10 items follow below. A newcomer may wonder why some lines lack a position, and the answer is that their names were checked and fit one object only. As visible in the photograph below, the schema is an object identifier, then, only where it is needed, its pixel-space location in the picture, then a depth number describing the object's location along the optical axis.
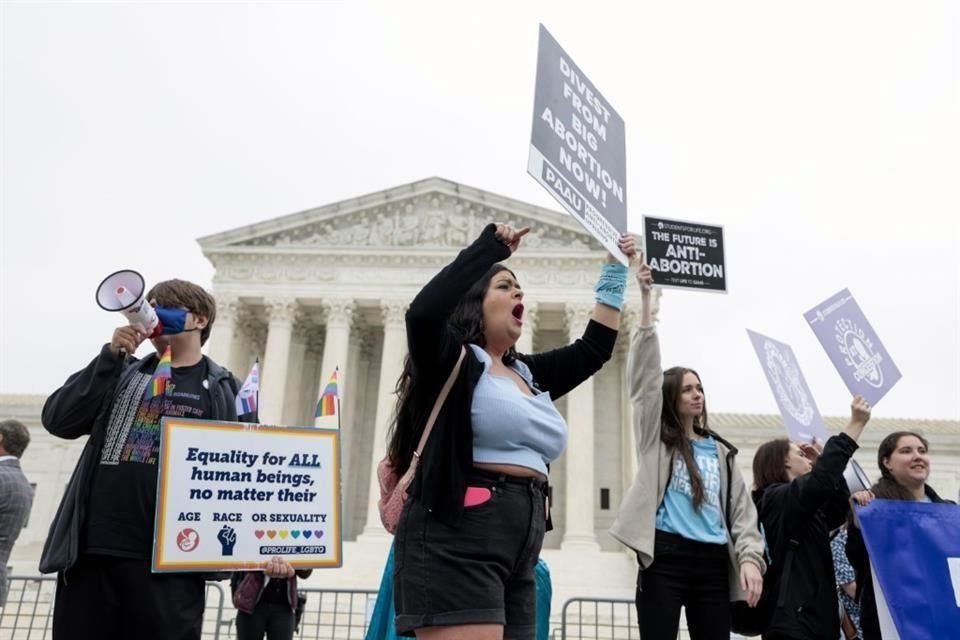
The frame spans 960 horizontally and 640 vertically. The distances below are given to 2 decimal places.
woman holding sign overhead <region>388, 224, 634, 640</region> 2.74
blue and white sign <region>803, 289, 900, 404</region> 6.51
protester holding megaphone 3.48
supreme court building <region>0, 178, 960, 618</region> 31.42
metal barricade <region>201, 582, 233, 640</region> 9.50
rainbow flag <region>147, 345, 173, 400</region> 3.80
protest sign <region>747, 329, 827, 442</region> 7.00
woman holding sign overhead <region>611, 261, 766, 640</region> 4.62
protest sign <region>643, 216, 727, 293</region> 5.93
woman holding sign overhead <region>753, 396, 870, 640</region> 5.00
